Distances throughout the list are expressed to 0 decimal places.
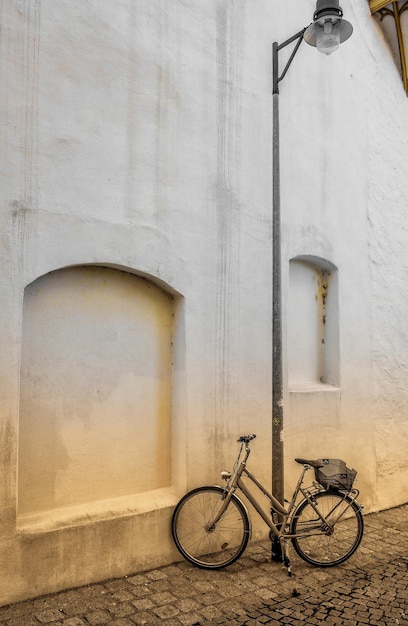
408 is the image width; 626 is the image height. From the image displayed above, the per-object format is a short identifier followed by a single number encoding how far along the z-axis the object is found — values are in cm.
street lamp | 514
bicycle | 529
